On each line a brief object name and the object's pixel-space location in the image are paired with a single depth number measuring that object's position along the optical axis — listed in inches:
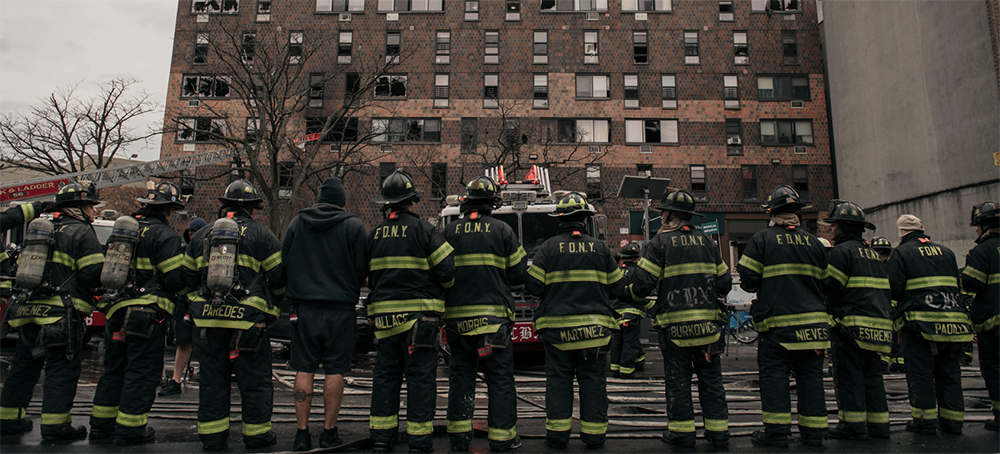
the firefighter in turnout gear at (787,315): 196.4
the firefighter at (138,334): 191.9
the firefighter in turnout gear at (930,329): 214.7
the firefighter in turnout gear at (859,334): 206.2
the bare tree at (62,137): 1088.2
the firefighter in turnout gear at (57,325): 195.2
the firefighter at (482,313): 189.0
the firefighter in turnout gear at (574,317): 192.1
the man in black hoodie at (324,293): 188.5
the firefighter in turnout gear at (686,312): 194.1
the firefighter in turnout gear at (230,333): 185.8
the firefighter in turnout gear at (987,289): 222.2
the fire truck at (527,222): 346.3
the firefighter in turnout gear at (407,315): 185.9
